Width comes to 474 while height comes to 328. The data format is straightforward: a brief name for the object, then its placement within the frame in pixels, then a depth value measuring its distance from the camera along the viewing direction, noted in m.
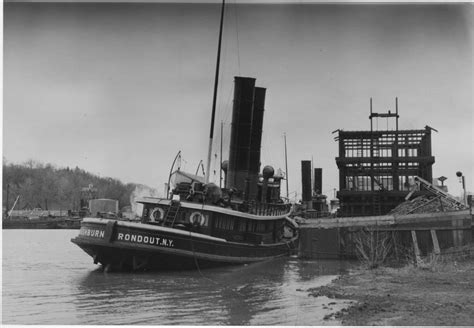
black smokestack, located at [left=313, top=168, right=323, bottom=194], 54.53
